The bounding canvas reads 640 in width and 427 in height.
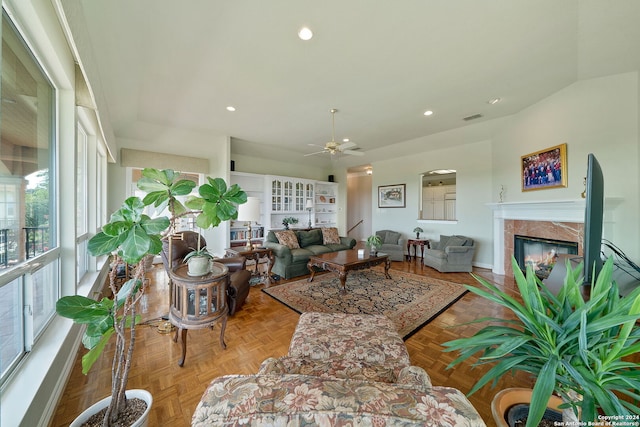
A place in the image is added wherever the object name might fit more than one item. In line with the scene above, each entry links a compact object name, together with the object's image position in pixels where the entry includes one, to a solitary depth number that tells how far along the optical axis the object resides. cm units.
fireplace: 306
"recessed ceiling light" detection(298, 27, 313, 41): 198
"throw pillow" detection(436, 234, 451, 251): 497
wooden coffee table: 325
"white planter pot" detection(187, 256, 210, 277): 177
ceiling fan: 341
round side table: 173
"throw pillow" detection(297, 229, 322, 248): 461
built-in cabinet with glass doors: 569
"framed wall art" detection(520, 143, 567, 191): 309
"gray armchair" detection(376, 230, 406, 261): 529
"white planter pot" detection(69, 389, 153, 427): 99
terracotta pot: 84
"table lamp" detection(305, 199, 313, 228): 620
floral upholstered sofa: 52
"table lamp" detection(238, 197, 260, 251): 321
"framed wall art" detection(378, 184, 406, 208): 601
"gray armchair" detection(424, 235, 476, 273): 433
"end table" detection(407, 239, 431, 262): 517
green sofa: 387
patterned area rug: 263
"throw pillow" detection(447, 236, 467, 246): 470
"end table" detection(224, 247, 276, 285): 339
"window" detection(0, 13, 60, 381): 121
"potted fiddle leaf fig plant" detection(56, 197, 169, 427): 95
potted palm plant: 60
